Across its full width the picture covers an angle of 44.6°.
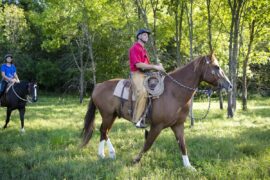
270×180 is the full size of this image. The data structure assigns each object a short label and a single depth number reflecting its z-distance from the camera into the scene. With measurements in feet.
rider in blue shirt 42.50
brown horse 23.82
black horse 41.86
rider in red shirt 24.47
